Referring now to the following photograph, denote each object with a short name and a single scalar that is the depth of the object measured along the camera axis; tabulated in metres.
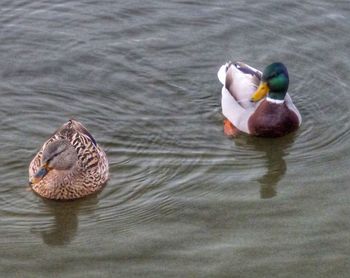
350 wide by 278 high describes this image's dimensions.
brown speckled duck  14.22
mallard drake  16.57
